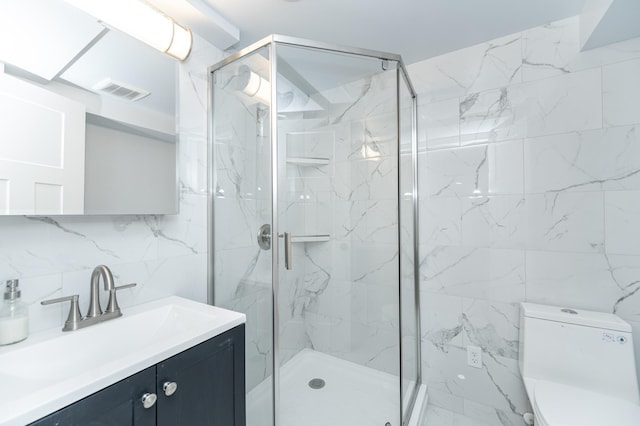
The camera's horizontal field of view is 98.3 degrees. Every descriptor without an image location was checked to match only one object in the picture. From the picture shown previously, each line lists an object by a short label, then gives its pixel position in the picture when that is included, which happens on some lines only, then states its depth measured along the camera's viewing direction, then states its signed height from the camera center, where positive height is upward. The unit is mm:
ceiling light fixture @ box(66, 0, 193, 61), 1027 +784
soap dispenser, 781 -292
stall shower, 1258 -57
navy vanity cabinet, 630 -484
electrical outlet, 1625 -828
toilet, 1078 -699
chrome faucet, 915 -316
